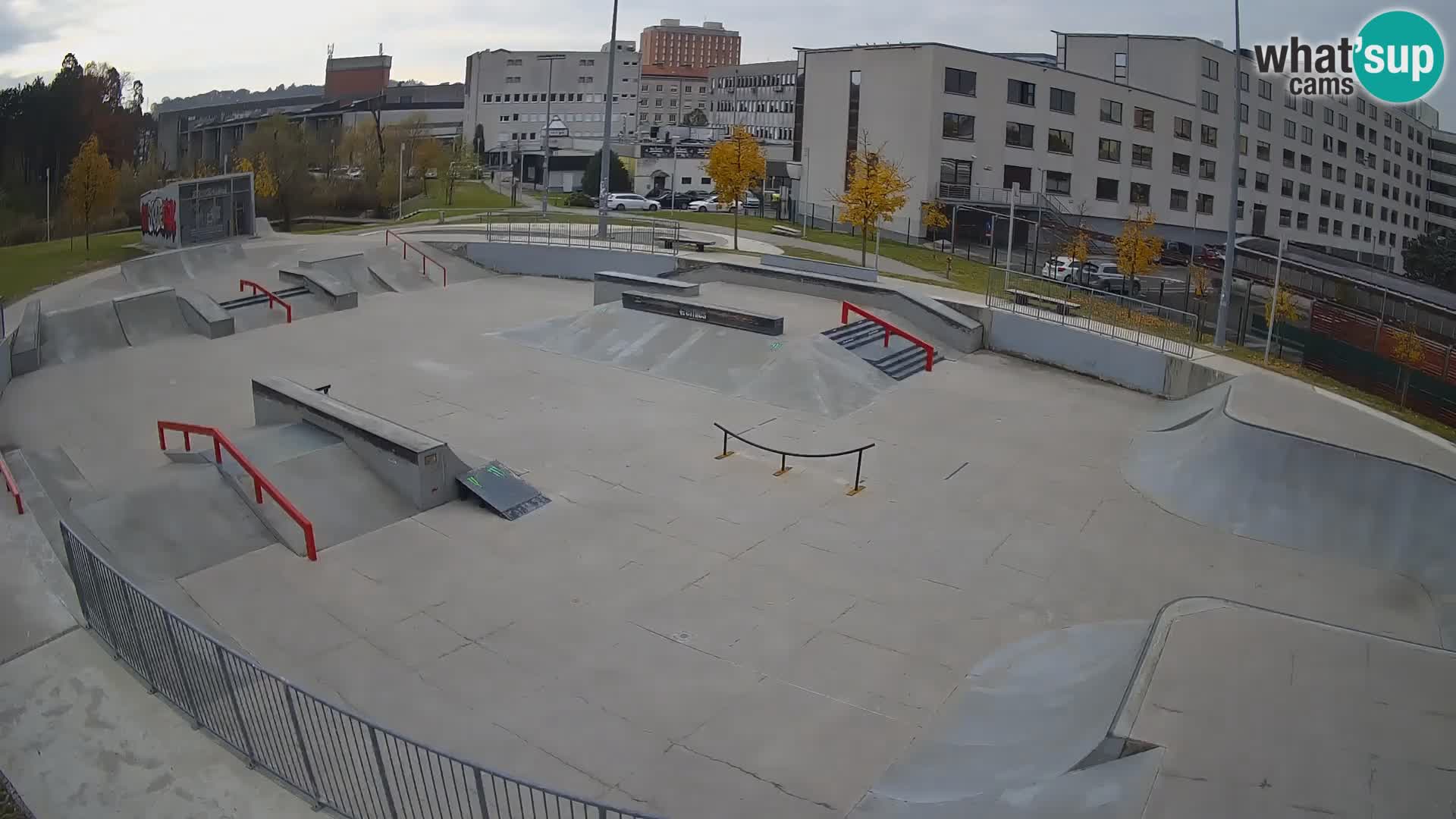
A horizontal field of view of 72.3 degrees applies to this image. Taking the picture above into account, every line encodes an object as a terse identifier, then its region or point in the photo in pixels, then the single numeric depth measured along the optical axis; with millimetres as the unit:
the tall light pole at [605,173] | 33797
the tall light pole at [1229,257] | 21594
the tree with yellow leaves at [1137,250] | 32156
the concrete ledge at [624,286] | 26047
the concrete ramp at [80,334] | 23797
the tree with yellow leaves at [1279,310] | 21641
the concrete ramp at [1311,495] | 13062
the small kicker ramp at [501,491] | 14125
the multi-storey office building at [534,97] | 102438
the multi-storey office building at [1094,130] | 47500
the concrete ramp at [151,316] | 25328
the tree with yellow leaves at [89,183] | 36625
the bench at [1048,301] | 25062
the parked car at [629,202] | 59553
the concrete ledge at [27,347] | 22578
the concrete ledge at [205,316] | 25797
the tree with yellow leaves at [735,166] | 39312
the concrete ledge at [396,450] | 14086
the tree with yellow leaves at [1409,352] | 19500
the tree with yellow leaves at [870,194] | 33125
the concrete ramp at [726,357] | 20516
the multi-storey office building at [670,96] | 153875
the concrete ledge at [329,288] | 29016
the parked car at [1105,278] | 37750
